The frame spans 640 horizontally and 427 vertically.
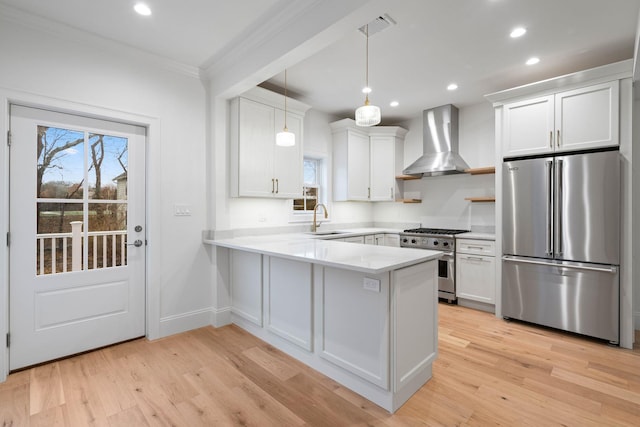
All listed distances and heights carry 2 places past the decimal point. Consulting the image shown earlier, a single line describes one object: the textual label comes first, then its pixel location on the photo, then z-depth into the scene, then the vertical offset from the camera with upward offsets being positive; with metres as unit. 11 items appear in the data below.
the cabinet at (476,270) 3.70 -0.70
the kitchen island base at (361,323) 1.92 -0.79
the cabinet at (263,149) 3.42 +0.78
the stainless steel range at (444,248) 4.03 -0.46
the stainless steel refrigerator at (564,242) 2.85 -0.28
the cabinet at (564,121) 2.87 +0.94
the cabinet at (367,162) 4.83 +0.84
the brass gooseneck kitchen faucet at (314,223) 4.47 -0.14
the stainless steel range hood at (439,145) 4.34 +1.03
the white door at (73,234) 2.42 -0.18
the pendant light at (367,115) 2.46 +0.80
